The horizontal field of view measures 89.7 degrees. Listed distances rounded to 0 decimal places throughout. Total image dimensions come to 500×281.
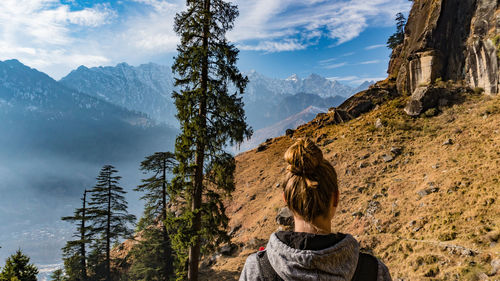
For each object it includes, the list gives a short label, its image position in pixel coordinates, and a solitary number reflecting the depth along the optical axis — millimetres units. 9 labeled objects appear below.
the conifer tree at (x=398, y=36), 55656
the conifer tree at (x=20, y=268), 14572
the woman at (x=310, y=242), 1423
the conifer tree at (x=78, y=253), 22078
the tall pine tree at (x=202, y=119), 9766
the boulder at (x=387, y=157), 18222
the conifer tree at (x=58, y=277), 21759
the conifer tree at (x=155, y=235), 17828
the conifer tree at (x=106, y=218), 22516
